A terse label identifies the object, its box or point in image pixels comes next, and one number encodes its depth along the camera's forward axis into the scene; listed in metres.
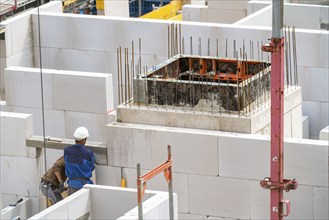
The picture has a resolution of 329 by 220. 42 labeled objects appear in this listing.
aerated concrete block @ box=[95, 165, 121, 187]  22.25
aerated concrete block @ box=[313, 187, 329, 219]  20.78
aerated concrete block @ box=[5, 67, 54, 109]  23.89
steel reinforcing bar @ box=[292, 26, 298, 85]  24.87
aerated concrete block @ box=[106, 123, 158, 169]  21.84
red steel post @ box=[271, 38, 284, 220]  19.44
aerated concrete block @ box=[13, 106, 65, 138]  24.00
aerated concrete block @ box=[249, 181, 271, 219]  21.14
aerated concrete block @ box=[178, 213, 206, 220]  21.75
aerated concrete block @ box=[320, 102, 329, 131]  25.31
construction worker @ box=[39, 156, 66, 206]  22.02
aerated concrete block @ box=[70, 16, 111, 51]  27.30
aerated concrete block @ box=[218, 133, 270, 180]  21.06
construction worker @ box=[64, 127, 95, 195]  21.59
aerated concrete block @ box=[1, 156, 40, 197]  22.77
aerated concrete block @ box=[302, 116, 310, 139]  25.05
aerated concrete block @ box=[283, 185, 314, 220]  20.89
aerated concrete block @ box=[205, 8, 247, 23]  31.08
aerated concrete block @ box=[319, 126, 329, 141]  22.14
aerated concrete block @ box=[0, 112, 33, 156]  22.41
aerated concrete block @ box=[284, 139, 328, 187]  20.70
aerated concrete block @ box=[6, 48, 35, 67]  27.42
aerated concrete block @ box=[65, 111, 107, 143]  23.58
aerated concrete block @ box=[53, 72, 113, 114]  23.20
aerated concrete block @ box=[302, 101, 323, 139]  25.42
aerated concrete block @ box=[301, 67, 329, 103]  25.33
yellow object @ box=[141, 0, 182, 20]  34.92
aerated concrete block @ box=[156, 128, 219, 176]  21.42
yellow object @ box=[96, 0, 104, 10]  34.16
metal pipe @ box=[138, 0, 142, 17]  37.07
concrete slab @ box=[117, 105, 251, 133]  21.53
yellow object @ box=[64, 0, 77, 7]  34.78
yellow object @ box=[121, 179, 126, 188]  22.16
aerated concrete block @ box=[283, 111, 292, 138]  22.30
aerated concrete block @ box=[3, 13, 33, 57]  27.19
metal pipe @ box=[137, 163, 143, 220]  17.91
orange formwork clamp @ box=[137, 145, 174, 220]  17.97
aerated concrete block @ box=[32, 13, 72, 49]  27.66
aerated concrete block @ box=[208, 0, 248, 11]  31.05
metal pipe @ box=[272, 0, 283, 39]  18.94
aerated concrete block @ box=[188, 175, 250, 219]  21.33
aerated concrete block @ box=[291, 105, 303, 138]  22.66
